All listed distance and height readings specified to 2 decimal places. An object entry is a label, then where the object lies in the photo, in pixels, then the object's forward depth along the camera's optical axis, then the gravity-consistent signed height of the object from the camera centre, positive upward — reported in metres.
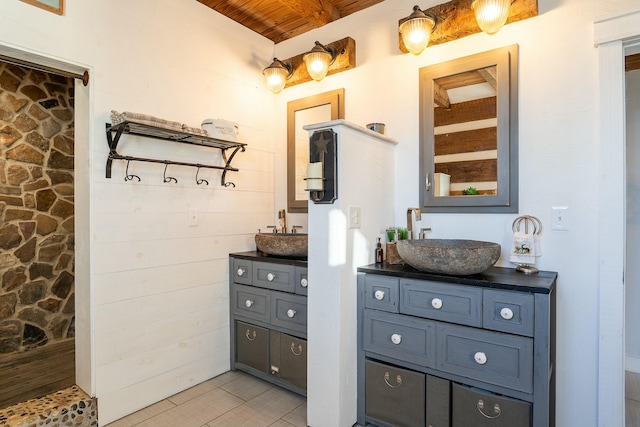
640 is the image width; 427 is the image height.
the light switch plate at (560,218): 1.84 -0.05
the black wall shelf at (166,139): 1.99 +0.46
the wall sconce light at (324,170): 1.89 +0.21
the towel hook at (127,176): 2.11 +0.20
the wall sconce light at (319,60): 2.55 +1.09
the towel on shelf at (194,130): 2.22 +0.51
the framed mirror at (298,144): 2.86 +0.54
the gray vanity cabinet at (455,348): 1.50 -0.66
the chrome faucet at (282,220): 2.93 -0.09
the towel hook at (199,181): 2.50 +0.20
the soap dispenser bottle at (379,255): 2.14 -0.28
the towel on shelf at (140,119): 1.95 +0.51
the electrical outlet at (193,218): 2.44 -0.06
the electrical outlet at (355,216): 1.96 -0.04
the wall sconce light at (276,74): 2.80 +1.08
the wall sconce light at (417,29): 2.05 +1.06
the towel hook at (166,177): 2.31 +0.21
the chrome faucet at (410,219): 2.14 -0.07
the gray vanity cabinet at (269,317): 2.30 -0.76
